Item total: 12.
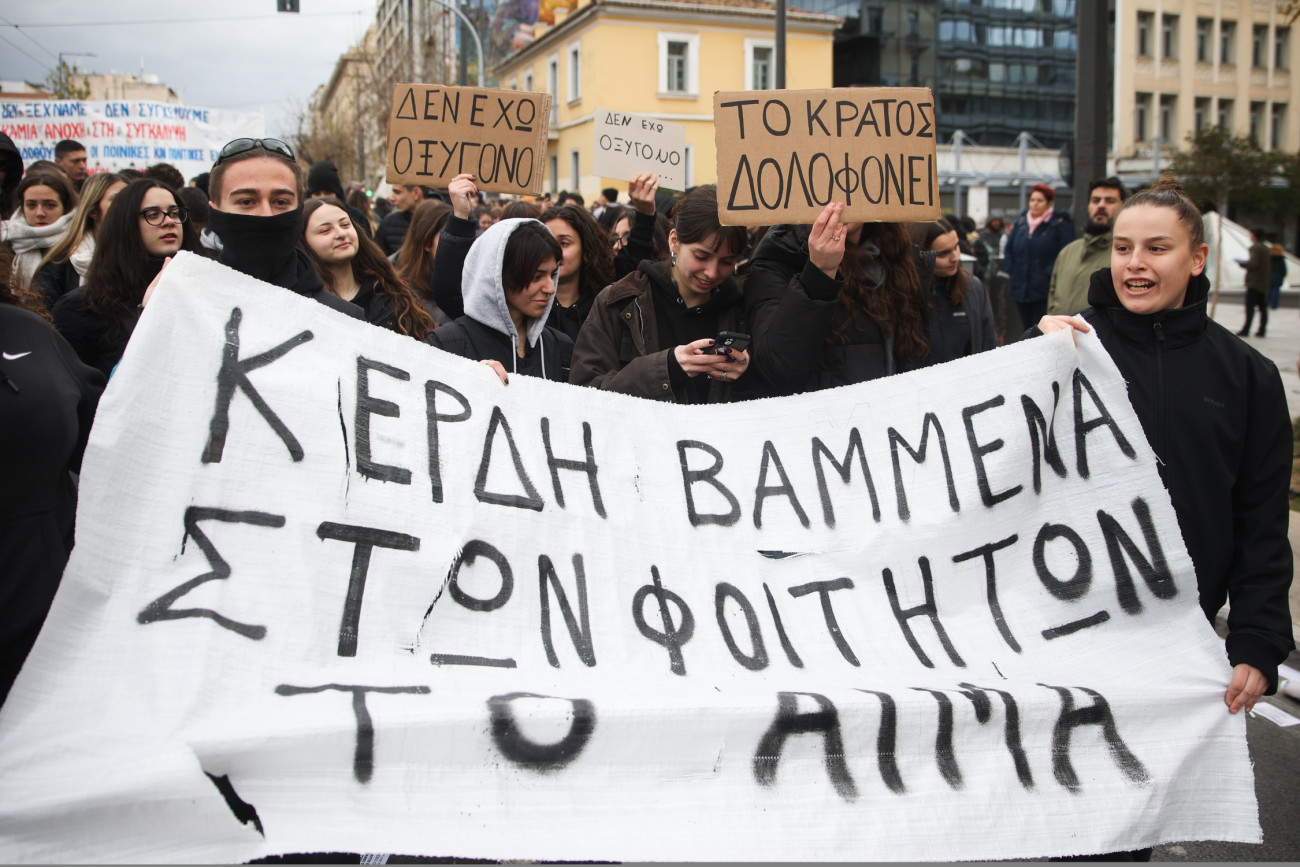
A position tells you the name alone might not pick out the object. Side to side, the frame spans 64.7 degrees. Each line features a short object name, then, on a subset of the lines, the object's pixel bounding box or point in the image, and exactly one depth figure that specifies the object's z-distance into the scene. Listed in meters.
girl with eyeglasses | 3.55
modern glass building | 51.78
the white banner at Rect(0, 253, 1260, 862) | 1.89
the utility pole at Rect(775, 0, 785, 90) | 12.60
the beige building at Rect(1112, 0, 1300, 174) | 45.34
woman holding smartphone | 3.13
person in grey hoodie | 3.28
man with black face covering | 2.58
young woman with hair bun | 2.46
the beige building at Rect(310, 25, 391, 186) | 44.79
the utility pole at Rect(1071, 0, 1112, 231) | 7.66
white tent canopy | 24.44
